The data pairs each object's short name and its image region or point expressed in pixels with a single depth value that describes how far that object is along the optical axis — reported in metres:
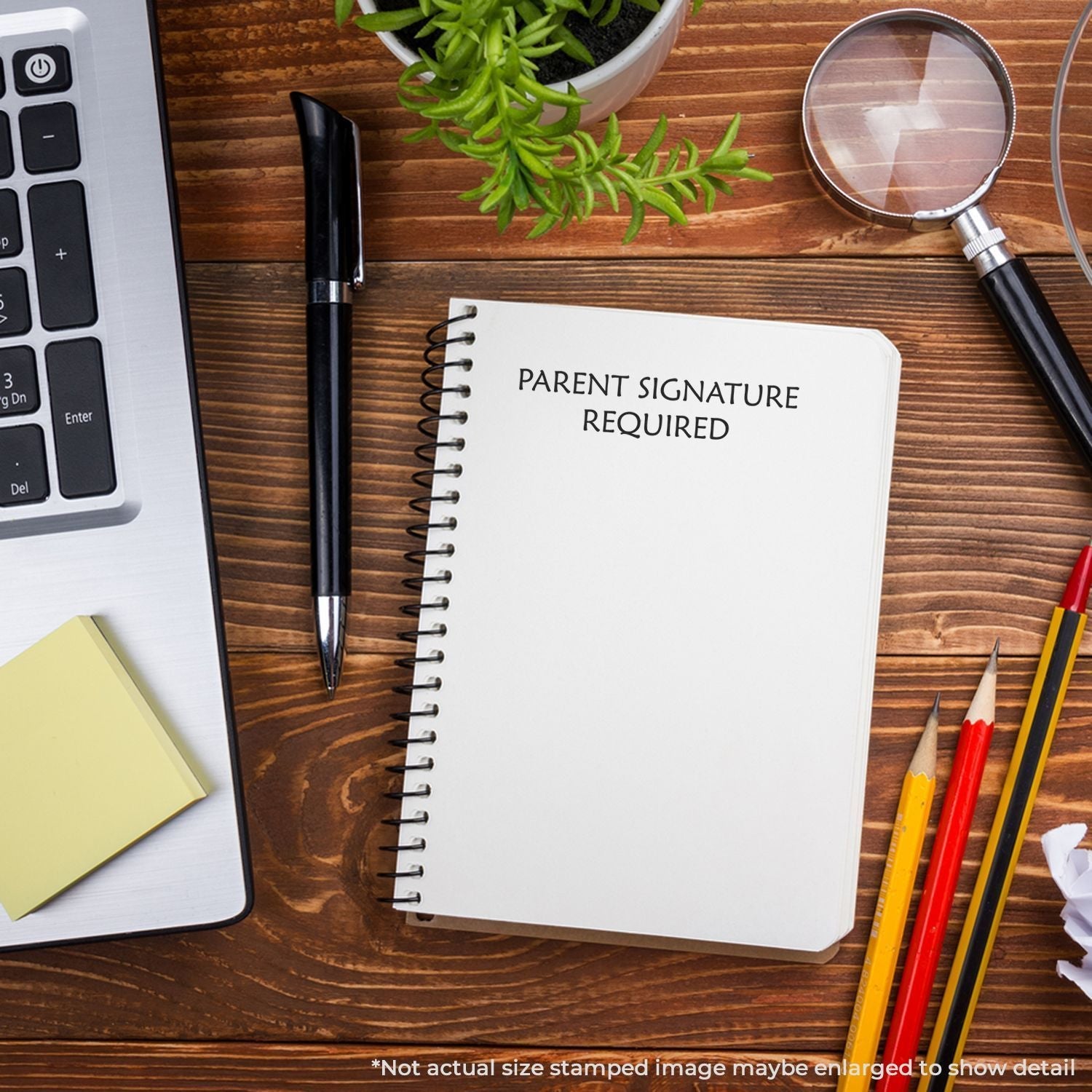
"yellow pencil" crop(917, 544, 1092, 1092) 0.49
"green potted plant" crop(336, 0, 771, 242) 0.33
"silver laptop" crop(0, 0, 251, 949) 0.45
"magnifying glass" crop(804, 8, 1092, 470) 0.49
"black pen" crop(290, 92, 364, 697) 0.50
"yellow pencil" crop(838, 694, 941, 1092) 0.49
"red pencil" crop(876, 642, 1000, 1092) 0.49
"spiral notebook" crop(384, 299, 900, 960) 0.50
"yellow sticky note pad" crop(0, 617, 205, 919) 0.45
